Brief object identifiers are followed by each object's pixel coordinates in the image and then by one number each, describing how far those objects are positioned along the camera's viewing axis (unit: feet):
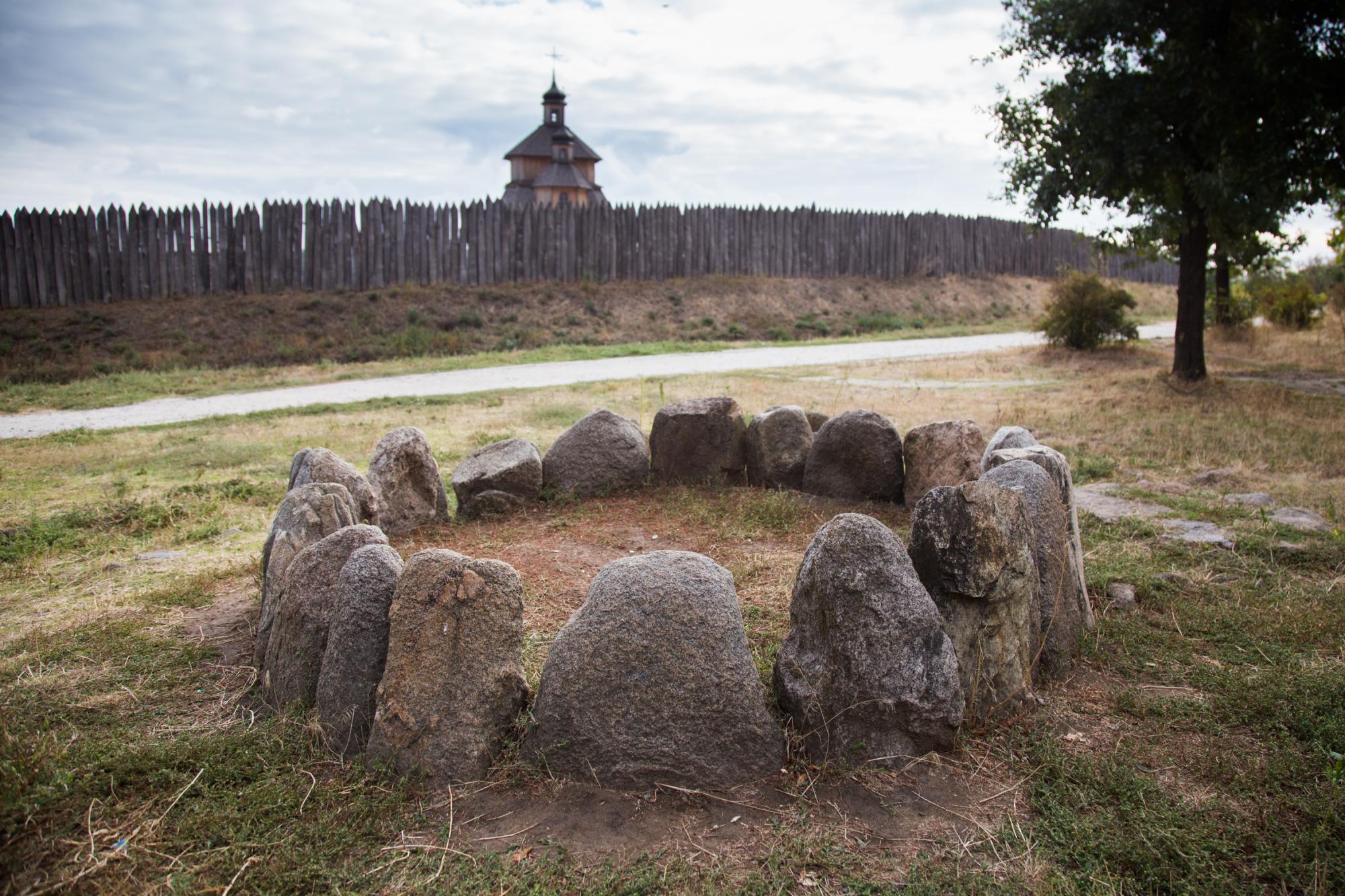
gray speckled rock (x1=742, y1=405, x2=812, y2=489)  22.40
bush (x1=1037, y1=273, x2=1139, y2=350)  51.55
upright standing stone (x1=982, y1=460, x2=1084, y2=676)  13.00
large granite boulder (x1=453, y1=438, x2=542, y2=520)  20.85
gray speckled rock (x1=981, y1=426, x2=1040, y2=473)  17.07
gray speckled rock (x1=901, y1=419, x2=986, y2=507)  19.70
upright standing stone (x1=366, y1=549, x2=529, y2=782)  10.23
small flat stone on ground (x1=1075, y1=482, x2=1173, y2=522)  20.52
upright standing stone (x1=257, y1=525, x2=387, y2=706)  11.54
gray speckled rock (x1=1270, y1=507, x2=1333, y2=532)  19.20
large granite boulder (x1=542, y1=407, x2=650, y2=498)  21.97
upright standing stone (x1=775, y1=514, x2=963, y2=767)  10.64
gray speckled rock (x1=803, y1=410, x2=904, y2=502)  21.07
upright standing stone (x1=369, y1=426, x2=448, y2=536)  19.44
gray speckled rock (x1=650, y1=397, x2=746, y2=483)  22.74
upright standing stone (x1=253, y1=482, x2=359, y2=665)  13.07
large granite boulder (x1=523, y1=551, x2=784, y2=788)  10.21
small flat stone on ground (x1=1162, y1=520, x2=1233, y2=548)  18.45
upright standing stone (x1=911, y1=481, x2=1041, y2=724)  11.35
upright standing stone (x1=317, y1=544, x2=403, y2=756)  10.68
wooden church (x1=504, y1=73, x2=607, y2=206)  148.15
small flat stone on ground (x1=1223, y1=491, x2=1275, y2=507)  20.98
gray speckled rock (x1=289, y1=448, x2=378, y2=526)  16.69
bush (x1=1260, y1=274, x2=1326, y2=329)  63.41
